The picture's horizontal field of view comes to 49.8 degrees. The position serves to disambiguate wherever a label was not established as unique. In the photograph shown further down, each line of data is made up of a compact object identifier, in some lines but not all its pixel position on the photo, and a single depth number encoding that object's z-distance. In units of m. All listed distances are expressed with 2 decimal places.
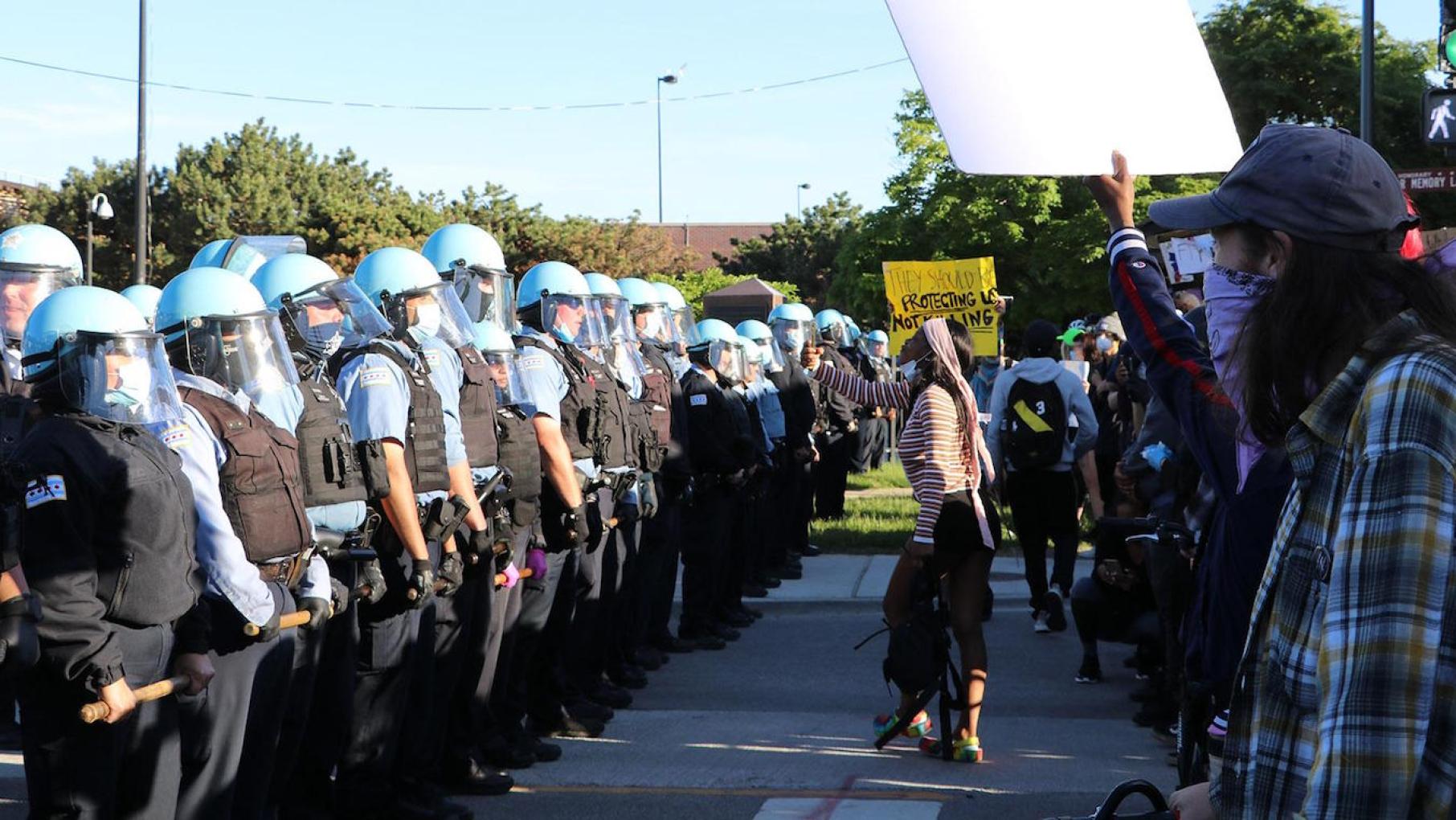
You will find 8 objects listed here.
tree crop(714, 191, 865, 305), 58.75
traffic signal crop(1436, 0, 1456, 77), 10.75
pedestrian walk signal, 11.02
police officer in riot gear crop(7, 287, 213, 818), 4.08
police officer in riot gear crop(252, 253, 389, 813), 5.43
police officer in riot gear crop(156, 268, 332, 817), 4.66
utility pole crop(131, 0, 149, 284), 26.82
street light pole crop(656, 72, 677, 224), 61.81
